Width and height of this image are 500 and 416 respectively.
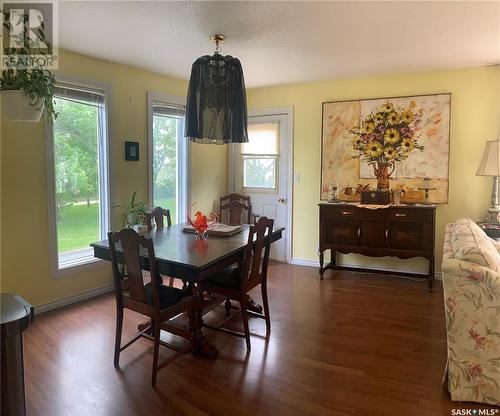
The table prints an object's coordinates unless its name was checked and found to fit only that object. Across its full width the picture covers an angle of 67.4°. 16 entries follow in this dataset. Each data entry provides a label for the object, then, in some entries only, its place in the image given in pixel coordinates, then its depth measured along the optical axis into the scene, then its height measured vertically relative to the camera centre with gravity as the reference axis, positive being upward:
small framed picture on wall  4.08 +0.32
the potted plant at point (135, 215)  3.99 -0.38
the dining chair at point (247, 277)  2.69 -0.74
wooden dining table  2.30 -0.49
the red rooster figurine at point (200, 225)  3.04 -0.36
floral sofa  2.05 -0.79
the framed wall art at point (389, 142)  4.27 +0.46
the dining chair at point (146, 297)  2.27 -0.78
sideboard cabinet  3.98 -0.55
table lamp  3.71 +0.17
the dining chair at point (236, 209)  5.02 -0.39
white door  5.16 +0.18
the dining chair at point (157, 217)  3.47 -0.35
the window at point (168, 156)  4.47 +0.30
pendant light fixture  2.86 +0.62
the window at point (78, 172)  3.50 +0.07
